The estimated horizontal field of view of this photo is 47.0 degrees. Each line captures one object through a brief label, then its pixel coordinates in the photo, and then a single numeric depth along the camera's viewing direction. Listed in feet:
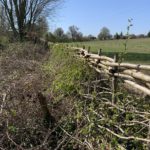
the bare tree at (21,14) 38.84
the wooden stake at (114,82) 7.91
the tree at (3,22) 39.69
